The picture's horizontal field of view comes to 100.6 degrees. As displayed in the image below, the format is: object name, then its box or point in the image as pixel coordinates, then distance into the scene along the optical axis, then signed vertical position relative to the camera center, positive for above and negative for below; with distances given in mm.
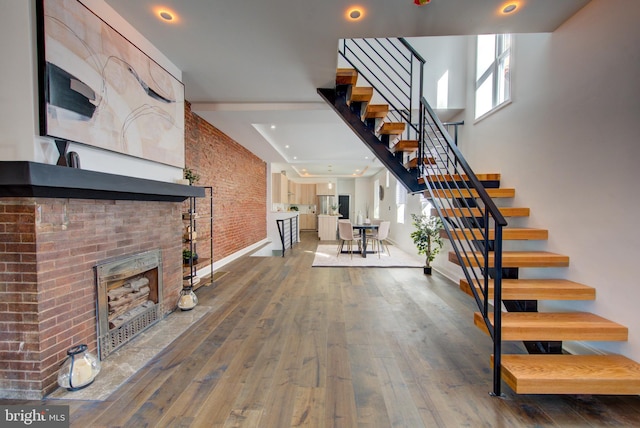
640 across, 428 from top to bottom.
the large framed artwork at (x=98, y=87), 1582 +849
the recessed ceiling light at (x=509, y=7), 1940 +1475
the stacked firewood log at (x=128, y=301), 2217 -886
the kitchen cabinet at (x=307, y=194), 12461 +454
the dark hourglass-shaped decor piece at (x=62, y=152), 1637 +309
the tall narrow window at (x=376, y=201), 10727 +130
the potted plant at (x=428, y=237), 4480 -559
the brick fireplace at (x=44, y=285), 1571 -525
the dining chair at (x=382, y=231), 6160 -625
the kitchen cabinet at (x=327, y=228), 9609 -878
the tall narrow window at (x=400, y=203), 7089 +36
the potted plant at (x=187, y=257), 3455 -708
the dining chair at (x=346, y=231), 6017 -619
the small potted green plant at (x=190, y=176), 3324 +337
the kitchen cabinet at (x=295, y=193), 11469 +490
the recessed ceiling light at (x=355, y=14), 1990 +1461
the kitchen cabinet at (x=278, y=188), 9055 +539
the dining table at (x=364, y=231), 6032 -635
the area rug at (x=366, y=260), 5297 -1202
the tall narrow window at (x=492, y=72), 3100 +1648
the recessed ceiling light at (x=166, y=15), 2027 +1470
